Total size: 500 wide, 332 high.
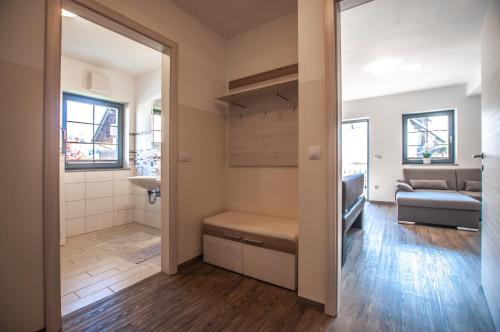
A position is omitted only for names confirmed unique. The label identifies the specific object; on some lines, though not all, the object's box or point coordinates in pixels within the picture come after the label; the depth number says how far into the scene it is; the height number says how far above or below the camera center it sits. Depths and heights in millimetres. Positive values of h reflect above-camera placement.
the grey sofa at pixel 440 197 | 3363 -533
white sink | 2826 -194
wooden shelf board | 2041 +799
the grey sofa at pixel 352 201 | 2204 -444
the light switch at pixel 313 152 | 1550 +103
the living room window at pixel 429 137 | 4893 +699
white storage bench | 1801 -736
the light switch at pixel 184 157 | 2139 +103
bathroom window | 3236 +568
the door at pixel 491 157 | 1336 +62
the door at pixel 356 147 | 5771 +531
